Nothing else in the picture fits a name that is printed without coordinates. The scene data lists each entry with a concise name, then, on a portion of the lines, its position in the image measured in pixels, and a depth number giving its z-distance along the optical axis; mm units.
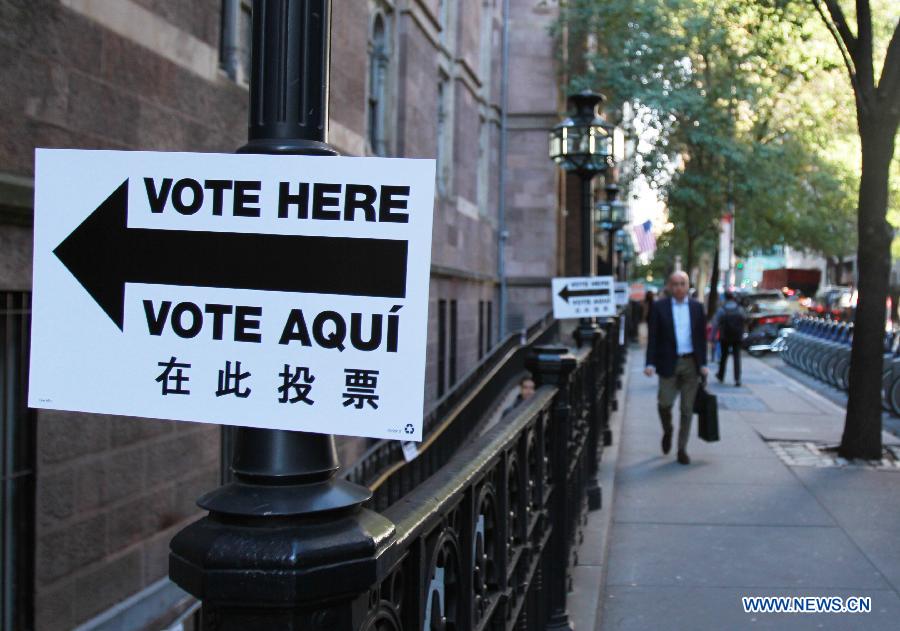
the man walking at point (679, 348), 10836
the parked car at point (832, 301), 43469
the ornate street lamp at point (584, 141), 12188
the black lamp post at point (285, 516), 1634
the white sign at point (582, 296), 12000
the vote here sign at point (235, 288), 1764
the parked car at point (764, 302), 36362
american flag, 41625
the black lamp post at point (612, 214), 25444
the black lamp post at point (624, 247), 42375
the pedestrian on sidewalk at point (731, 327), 19750
